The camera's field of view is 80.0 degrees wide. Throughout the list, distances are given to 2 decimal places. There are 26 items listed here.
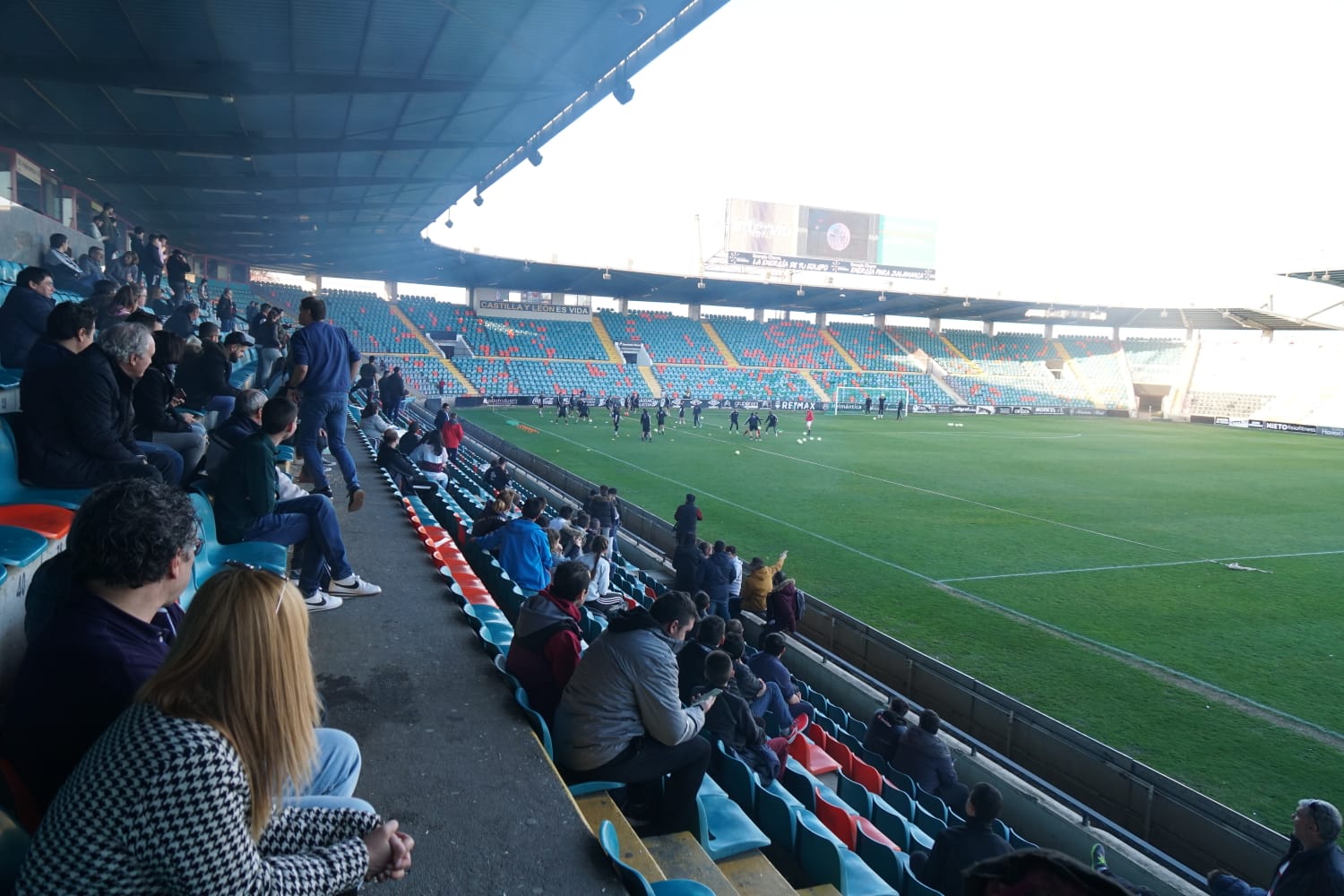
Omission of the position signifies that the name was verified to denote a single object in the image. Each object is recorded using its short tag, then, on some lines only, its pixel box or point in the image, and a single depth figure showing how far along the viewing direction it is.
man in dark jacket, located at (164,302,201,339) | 10.21
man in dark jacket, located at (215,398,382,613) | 4.39
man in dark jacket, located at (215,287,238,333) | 13.98
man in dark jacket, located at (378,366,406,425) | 17.19
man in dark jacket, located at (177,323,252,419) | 7.54
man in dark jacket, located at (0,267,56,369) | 6.03
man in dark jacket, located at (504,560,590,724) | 3.80
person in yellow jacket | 10.25
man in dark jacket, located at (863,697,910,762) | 6.48
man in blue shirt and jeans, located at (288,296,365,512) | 5.77
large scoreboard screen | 58.34
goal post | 55.16
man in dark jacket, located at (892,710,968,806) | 6.21
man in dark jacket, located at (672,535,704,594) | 9.91
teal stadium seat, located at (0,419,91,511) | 4.18
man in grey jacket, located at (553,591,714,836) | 3.40
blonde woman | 1.46
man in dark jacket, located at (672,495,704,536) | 12.66
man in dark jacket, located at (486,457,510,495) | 13.33
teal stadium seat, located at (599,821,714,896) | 2.52
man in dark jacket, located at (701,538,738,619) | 9.80
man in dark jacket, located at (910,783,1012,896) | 4.09
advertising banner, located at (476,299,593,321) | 54.62
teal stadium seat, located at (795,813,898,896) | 3.68
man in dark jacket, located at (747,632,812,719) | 6.59
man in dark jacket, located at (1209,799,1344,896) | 4.20
